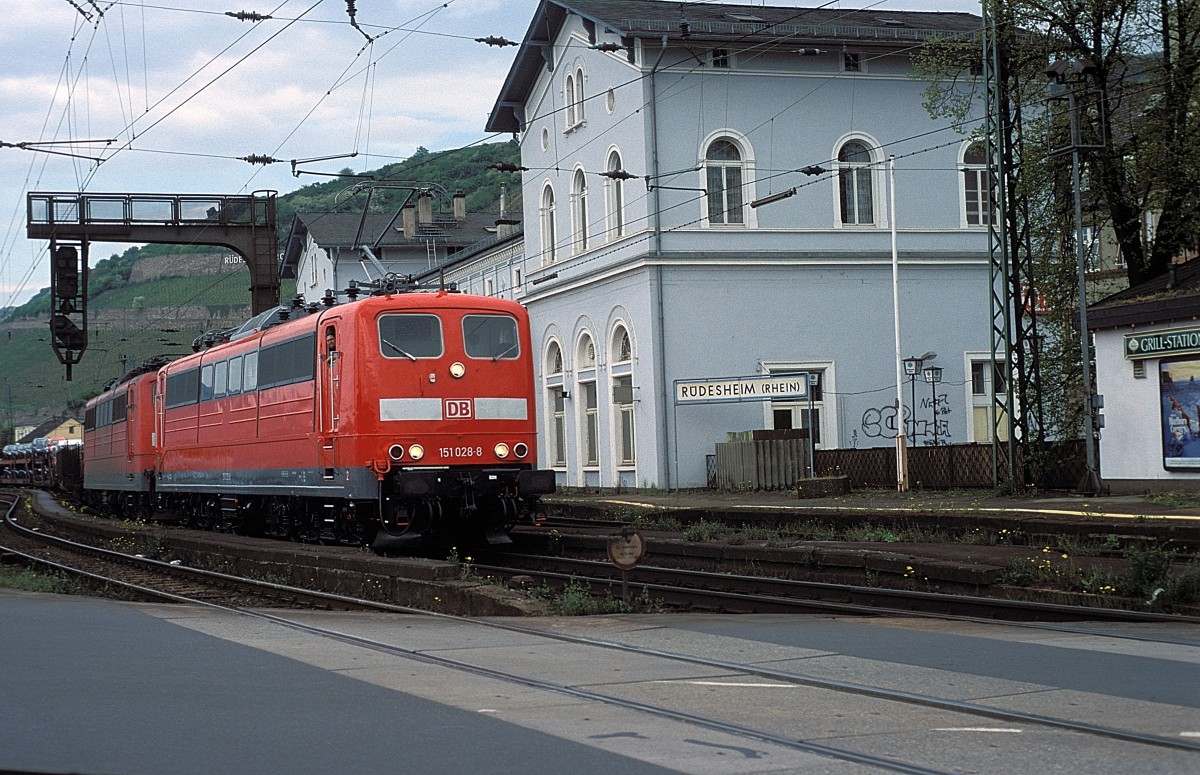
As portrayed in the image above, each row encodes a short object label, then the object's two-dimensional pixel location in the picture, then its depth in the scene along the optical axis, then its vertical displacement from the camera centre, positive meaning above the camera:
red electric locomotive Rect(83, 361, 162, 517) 34.28 +1.34
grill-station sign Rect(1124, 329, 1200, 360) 24.70 +2.12
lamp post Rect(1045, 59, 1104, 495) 25.44 +4.08
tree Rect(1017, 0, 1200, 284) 28.61 +7.23
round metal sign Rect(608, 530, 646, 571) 14.55 -0.72
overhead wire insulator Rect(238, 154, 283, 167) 33.41 +7.65
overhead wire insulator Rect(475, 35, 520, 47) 30.16 +9.24
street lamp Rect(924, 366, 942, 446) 38.66 +2.58
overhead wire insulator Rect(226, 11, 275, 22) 25.20 +8.25
